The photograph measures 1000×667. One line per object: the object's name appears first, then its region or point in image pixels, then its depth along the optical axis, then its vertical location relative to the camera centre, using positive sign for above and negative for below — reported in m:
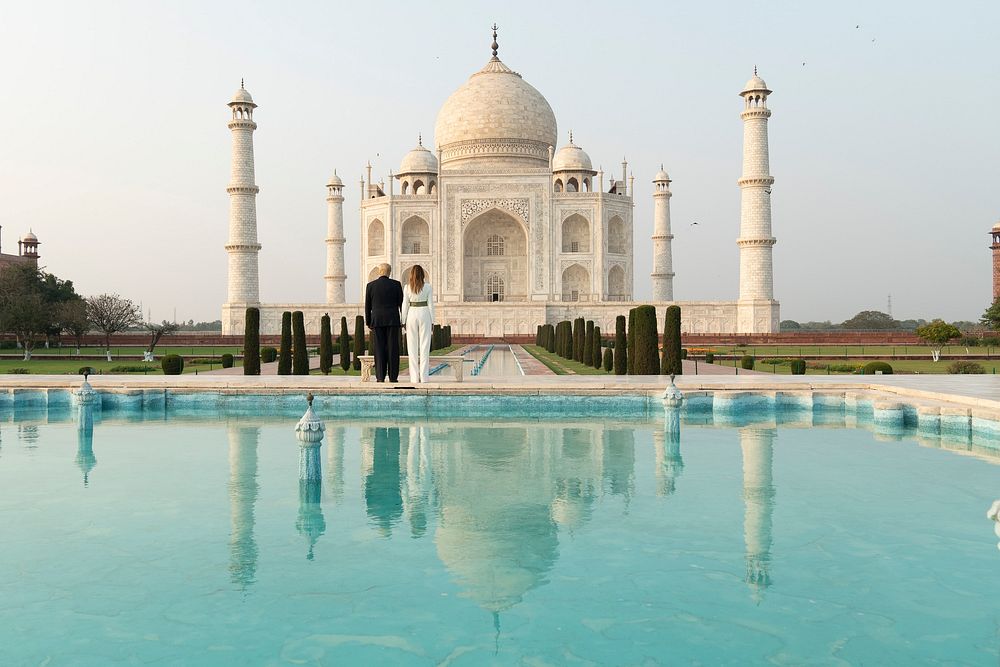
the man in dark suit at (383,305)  9.43 +0.49
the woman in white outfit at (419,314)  9.49 +0.38
